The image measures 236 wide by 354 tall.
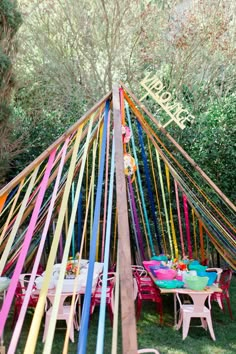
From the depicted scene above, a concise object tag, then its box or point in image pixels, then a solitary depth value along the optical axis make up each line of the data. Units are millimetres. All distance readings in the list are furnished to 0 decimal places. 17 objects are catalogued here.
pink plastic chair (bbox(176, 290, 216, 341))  4148
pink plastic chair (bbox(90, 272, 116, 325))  4562
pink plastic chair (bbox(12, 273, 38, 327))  4516
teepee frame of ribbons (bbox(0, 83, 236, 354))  2029
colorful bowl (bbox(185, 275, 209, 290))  4215
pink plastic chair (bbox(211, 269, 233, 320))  4848
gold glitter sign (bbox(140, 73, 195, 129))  3781
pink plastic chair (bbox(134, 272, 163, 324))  4834
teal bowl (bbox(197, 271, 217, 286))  4538
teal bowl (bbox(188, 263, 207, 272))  4934
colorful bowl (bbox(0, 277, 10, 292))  4408
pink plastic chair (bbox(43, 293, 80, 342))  4094
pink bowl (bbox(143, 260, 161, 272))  5329
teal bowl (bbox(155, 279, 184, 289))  4336
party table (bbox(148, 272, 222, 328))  4234
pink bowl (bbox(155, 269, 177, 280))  4605
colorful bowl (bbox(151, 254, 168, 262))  5590
